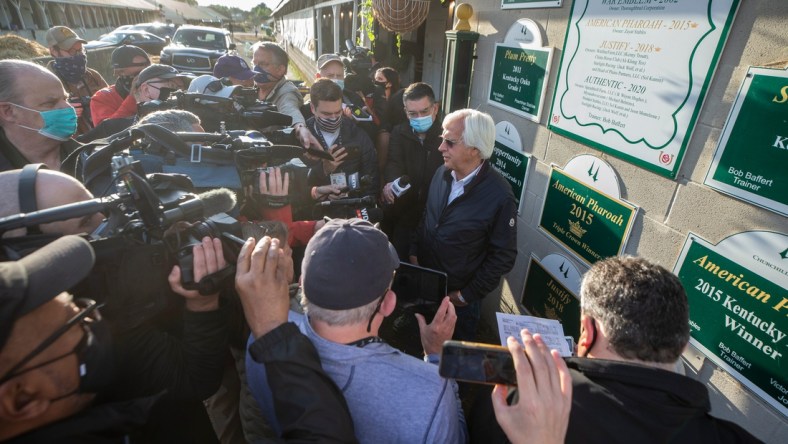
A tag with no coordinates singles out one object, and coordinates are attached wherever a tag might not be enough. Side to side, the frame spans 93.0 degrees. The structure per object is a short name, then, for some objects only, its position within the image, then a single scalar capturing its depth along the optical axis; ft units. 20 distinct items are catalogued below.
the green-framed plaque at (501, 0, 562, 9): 8.24
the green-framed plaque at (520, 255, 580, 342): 8.69
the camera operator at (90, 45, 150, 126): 12.63
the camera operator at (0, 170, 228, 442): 4.07
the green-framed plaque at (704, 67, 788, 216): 4.59
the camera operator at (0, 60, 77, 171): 7.37
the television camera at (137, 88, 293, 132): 10.10
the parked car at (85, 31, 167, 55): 41.70
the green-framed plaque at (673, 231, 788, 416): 4.80
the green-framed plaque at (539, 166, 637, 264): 7.16
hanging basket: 15.61
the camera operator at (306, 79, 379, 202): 10.82
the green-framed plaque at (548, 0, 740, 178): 5.50
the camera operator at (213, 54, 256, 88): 14.32
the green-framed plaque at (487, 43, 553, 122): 8.80
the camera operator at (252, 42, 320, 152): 13.67
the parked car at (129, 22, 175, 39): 67.10
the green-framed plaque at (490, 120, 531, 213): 9.93
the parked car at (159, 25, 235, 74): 35.50
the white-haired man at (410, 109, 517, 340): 8.04
